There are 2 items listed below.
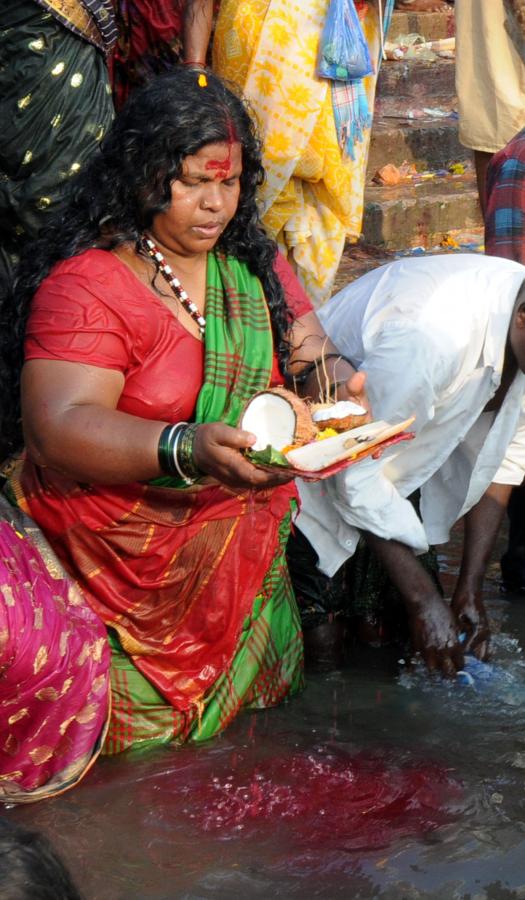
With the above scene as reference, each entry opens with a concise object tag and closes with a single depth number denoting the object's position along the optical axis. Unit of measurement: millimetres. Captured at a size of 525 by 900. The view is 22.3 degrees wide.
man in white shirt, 3598
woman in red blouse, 3043
